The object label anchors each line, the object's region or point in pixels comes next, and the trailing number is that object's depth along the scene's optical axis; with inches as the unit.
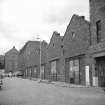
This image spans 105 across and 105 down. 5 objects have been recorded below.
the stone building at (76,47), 1091.9
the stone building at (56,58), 1469.0
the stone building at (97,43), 926.5
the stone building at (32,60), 1997.5
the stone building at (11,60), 4472.0
